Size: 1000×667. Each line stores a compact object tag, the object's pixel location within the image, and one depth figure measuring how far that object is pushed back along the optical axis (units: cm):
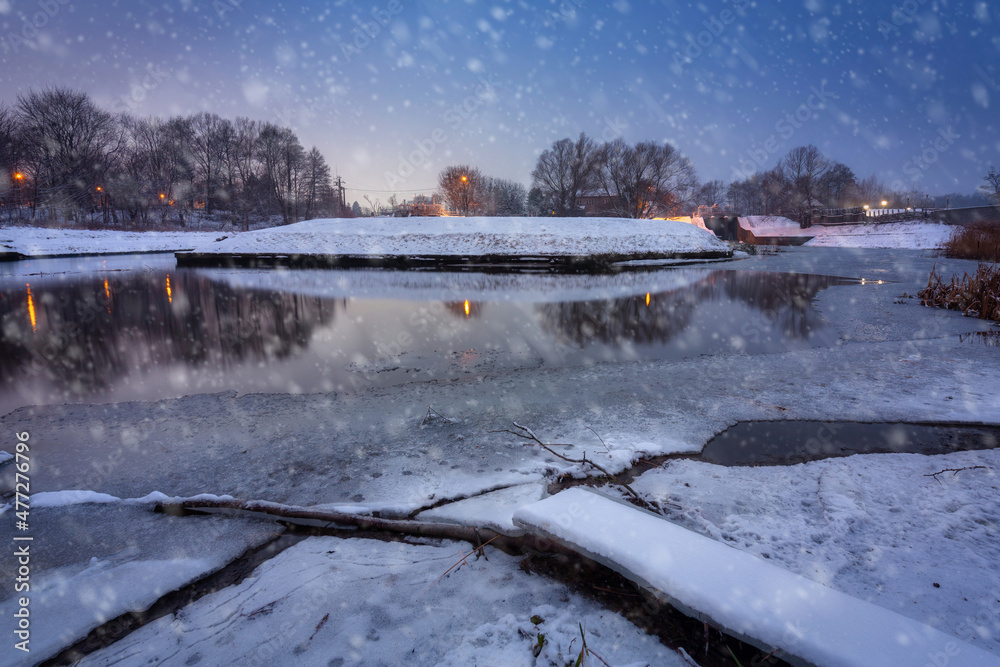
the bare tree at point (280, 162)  6162
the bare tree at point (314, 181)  6525
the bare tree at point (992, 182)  5479
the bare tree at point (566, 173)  6331
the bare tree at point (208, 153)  6231
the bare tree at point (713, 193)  11500
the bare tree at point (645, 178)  5781
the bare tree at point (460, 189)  6419
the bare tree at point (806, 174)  7306
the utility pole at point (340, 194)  7814
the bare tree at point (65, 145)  4397
